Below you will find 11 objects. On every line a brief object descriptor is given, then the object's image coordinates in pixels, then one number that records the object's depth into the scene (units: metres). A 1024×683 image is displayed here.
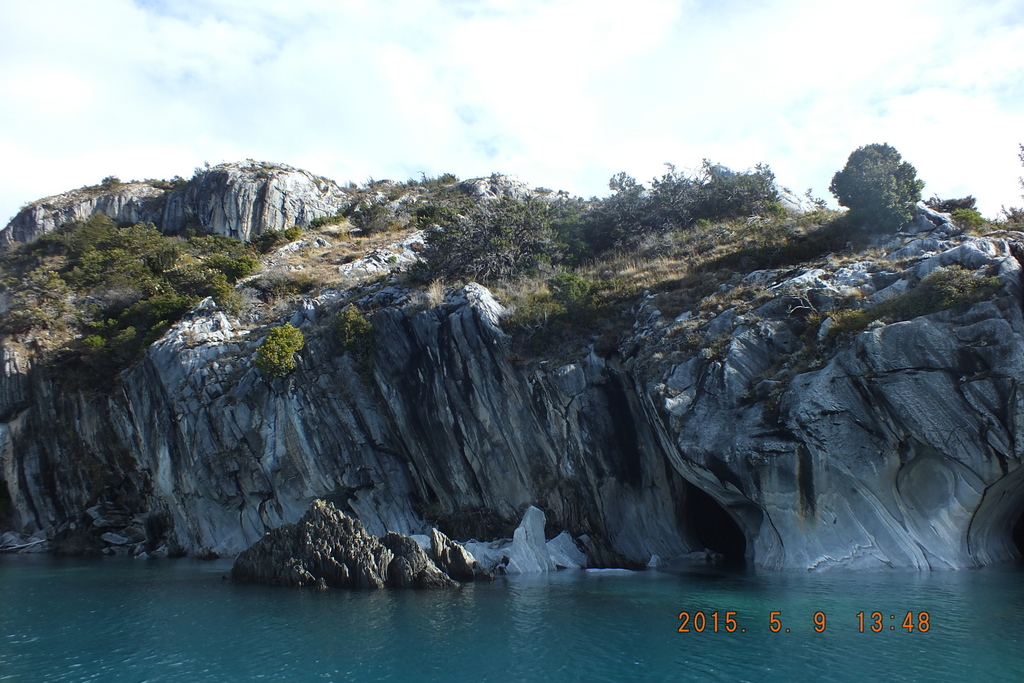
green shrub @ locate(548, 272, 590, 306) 32.44
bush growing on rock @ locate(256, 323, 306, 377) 34.56
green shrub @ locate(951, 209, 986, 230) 26.53
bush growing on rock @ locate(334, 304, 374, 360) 34.50
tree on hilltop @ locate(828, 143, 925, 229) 30.73
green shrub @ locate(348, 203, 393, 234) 62.31
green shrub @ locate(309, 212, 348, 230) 65.31
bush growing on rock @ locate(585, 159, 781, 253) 43.06
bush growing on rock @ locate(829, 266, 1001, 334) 20.88
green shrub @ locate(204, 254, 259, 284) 47.38
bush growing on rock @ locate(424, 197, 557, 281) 37.38
